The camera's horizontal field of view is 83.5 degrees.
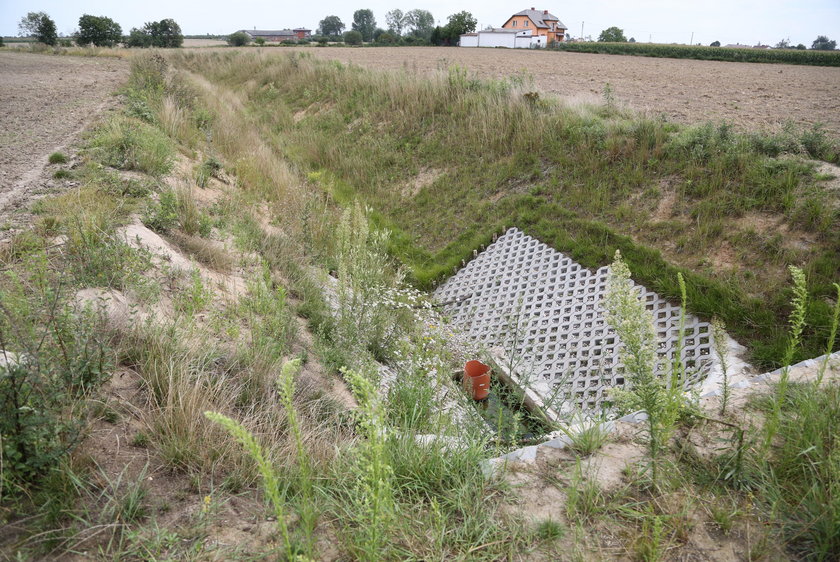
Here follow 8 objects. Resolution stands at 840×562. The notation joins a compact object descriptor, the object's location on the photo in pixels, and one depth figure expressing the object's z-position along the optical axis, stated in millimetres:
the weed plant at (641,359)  2623
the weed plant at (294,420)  1779
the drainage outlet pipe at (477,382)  5539
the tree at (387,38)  76319
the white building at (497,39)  66625
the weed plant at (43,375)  2338
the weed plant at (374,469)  1828
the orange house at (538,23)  77738
